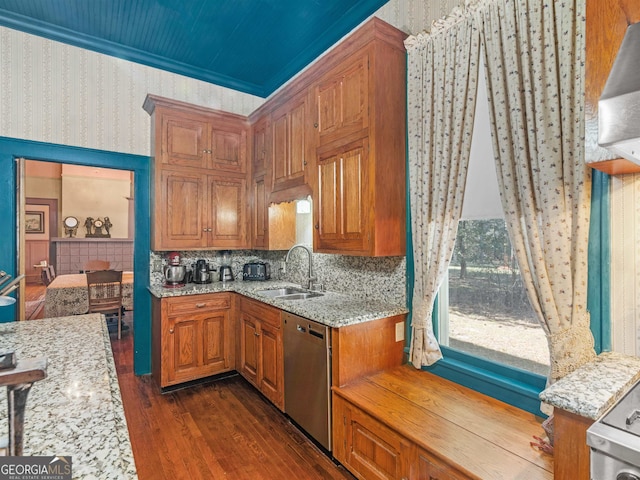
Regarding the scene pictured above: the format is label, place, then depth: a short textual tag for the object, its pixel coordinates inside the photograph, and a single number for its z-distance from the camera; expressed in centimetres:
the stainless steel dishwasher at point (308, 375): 211
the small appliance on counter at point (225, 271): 380
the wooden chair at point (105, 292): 457
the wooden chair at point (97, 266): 621
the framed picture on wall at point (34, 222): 839
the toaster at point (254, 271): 384
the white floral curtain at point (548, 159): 144
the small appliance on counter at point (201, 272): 362
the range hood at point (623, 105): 95
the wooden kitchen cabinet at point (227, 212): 360
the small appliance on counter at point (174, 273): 345
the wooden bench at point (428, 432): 135
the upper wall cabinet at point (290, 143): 280
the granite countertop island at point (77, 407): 73
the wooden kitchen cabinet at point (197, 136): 329
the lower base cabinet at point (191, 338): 308
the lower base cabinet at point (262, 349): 261
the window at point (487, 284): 178
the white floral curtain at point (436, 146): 187
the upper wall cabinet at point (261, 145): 338
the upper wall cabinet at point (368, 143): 215
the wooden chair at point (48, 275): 640
